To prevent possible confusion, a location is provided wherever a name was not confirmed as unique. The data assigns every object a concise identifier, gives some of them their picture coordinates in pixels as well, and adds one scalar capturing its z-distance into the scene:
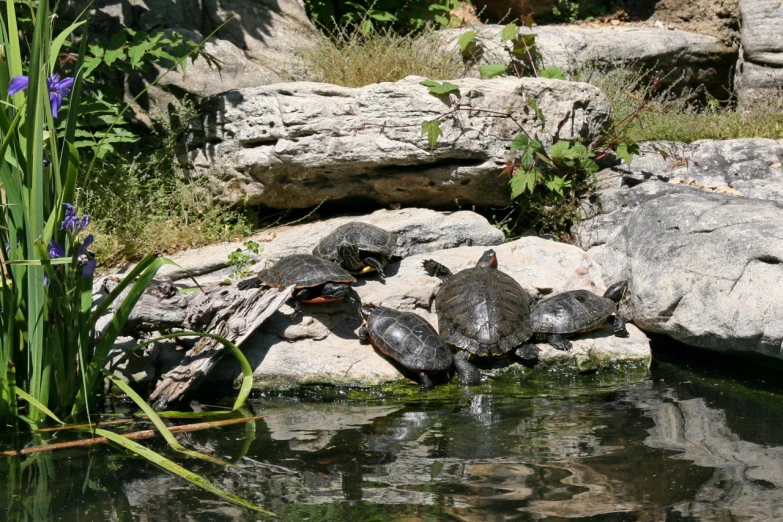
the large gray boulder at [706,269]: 5.79
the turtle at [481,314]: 6.07
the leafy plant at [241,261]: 7.02
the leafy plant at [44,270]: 4.15
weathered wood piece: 5.64
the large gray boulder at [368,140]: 7.70
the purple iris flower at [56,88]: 4.33
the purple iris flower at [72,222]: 4.20
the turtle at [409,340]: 5.87
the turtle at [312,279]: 6.20
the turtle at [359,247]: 6.62
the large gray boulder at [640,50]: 10.06
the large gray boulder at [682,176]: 7.82
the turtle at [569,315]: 6.29
